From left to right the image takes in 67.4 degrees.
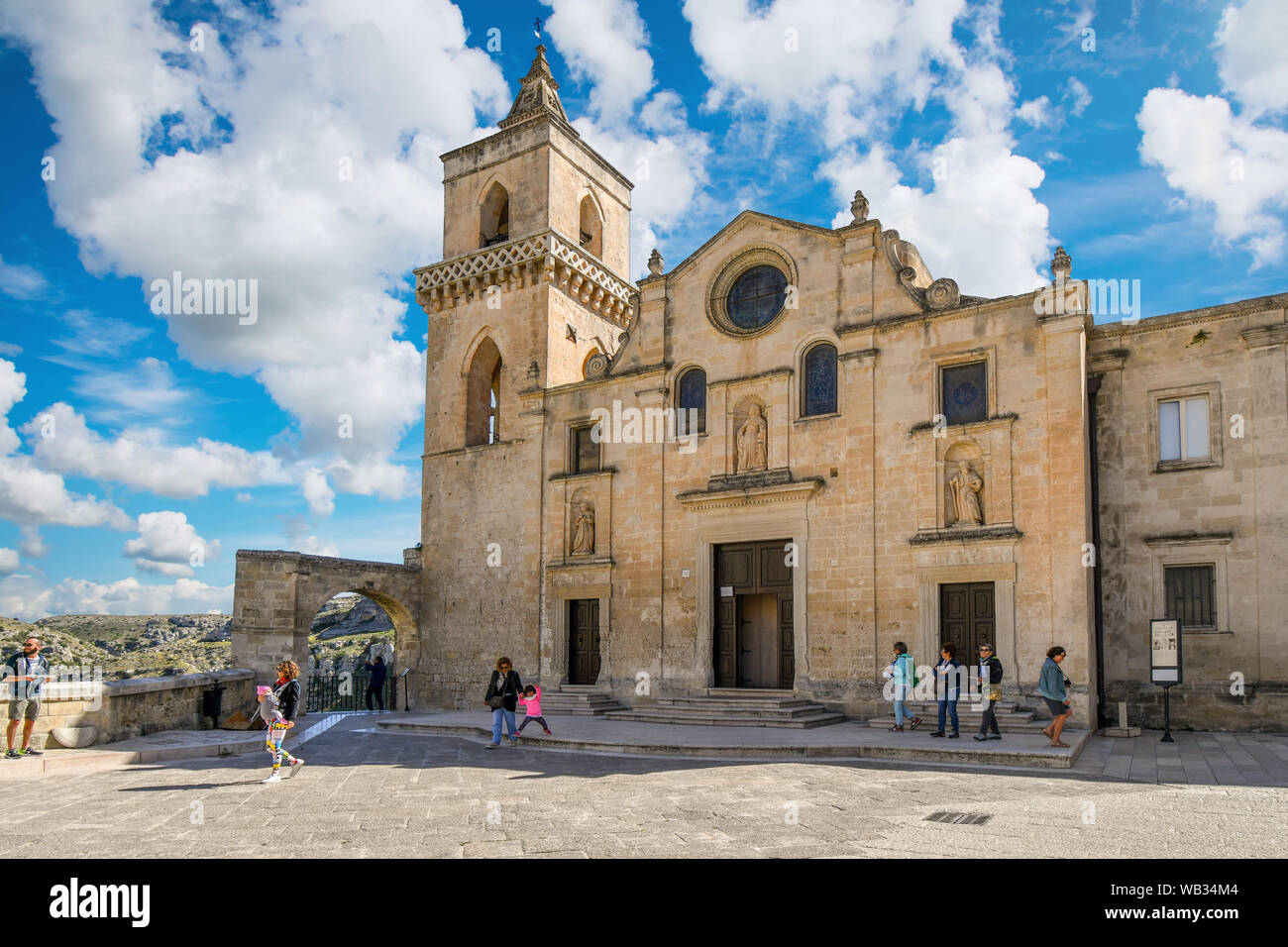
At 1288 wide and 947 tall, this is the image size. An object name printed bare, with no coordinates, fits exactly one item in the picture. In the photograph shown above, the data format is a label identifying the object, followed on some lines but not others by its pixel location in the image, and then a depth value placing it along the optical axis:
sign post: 15.72
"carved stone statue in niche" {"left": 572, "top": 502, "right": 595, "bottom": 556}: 25.03
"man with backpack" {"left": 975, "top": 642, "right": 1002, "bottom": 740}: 15.59
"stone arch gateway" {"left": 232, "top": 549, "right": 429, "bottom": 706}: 24.50
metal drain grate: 9.07
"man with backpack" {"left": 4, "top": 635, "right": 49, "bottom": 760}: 13.52
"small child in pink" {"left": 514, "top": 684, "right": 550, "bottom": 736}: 17.11
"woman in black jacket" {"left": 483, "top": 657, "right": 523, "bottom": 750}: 16.47
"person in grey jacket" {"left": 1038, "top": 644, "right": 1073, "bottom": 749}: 14.70
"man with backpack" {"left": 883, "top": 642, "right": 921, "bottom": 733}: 17.44
